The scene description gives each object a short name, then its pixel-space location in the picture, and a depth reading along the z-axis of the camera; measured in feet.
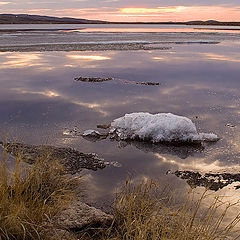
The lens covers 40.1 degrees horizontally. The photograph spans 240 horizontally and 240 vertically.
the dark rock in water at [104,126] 27.45
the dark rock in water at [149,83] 48.02
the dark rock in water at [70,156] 19.13
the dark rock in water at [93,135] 24.40
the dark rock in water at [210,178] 17.33
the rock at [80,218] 11.98
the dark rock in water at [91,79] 49.78
